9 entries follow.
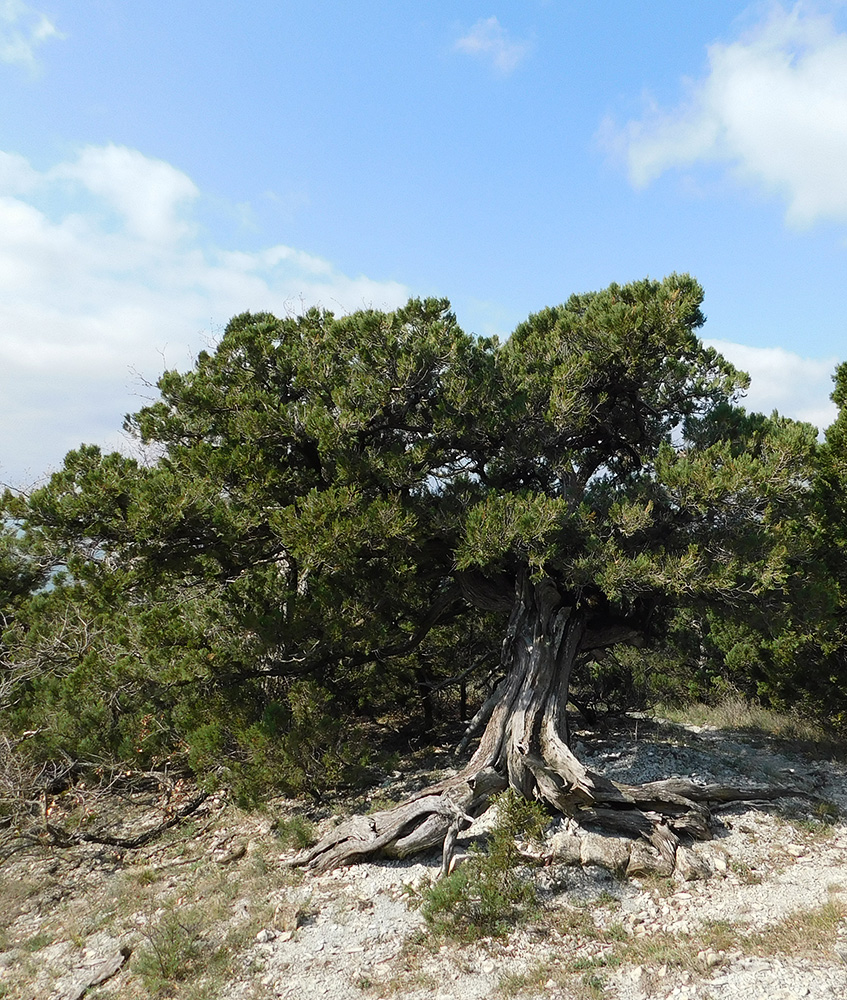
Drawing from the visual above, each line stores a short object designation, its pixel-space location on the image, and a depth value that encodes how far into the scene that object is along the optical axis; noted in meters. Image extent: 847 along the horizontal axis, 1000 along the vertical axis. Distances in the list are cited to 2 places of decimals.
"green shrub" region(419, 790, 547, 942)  6.34
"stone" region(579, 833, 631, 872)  7.35
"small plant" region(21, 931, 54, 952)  6.88
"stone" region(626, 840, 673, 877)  7.27
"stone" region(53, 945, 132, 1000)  6.00
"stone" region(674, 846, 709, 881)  7.16
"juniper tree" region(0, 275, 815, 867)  7.34
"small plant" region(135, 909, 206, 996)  5.90
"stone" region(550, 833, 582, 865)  7.42
